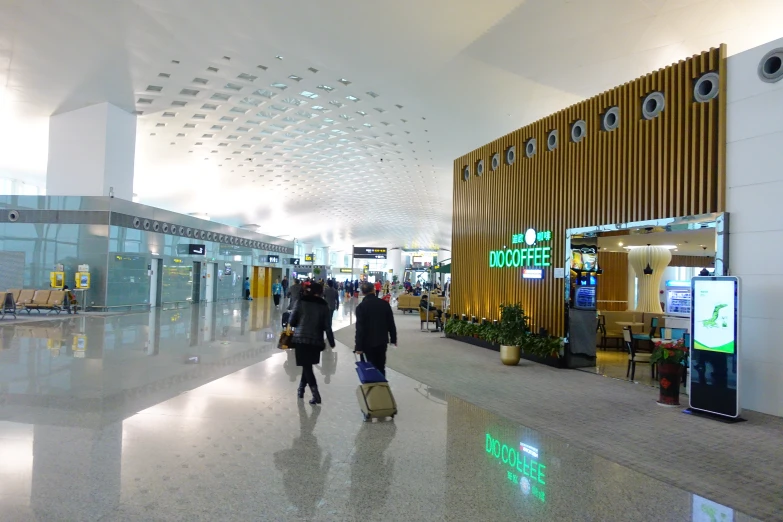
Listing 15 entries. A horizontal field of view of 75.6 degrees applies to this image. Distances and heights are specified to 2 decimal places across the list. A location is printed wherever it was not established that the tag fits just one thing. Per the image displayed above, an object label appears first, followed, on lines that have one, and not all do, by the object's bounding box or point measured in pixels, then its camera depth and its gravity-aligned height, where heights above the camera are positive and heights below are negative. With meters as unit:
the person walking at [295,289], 12.23 -0.39
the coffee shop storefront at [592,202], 7.60 +1.58
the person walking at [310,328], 6.04 -0.64
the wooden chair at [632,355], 8.58 -1.20
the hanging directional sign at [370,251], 49.69 +2.49
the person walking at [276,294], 25.03 -1.04
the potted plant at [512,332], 9.92 -1.01
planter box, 9.85 -1.58
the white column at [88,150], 17.91 +4.21
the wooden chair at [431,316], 17.24 -1.37
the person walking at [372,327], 6.36 -0.64
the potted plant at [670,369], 6.77 -1.11
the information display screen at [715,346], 6.10 -0.71
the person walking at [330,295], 14.32 -0.58
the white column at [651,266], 14.40 +0.54
